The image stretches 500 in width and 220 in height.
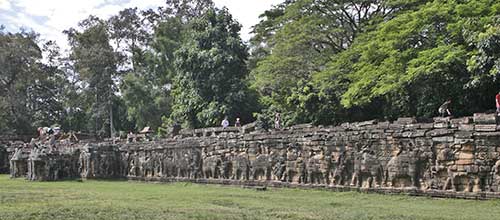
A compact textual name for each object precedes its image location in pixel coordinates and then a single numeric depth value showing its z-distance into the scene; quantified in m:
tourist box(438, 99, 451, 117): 17.73
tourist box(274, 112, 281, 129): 23.48
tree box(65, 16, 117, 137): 49.12
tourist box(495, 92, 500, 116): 15.39
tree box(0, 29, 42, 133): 49.34
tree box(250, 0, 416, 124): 27.05
